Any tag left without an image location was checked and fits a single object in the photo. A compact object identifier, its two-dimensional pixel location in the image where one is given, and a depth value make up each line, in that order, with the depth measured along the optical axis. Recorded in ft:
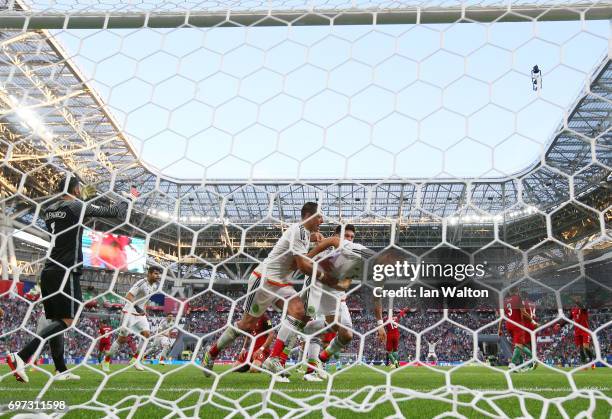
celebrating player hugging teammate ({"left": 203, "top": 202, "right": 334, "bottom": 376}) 11.75
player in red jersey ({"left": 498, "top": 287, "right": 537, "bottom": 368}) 22.04
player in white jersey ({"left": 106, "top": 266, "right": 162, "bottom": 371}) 21.15
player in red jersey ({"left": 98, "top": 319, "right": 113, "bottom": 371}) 28.99
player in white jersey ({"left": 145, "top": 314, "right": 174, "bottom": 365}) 35.50
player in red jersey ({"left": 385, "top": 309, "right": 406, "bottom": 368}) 26.20
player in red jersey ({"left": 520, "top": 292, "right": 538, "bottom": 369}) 18.94
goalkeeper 10.75
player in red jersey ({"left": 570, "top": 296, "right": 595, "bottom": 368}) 23.30
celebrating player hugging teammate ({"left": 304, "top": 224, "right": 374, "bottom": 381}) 10.62
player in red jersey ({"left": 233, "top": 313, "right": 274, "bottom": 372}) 14.79
